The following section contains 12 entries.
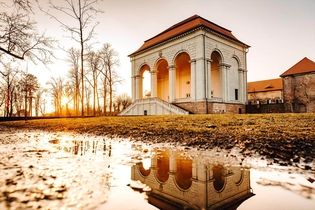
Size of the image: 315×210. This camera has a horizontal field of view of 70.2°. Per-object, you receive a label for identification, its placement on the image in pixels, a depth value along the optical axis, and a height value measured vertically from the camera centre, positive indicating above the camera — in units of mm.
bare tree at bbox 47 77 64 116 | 56250 +5713
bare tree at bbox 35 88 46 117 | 59131 +3660
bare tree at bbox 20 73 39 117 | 39950 +5879
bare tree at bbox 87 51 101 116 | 34181 +7002
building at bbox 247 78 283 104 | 56562 +5575
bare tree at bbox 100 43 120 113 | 36125 +8685
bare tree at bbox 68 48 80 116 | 33200 +7056
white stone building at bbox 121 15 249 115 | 27359 +6452
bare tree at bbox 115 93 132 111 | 79025 +4444
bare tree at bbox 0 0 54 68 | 10109 +3576
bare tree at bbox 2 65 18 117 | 11767 +2369
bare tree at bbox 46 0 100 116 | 20906 +8043
